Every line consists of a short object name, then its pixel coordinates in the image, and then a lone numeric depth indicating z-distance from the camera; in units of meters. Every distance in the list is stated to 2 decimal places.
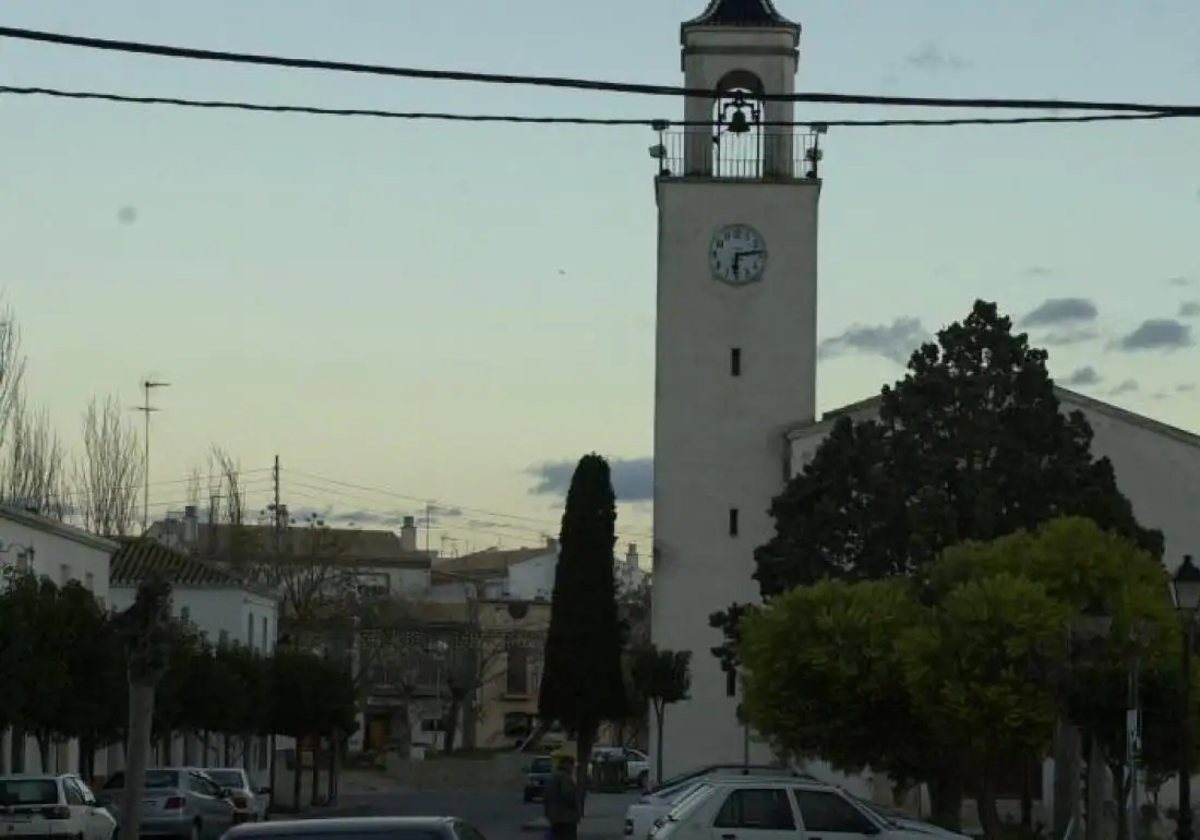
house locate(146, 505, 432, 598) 96.81
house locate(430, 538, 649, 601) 136.38
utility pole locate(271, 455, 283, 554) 97.81
